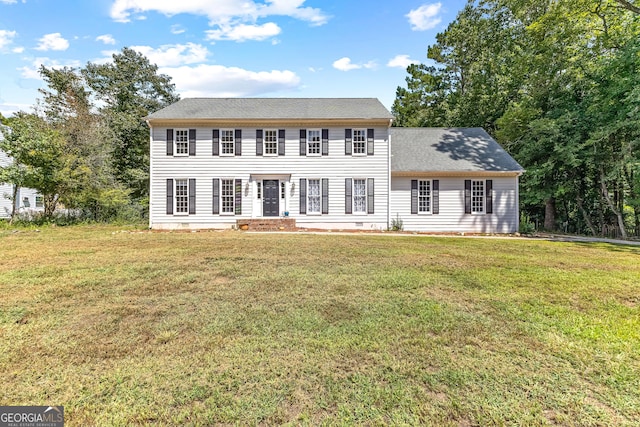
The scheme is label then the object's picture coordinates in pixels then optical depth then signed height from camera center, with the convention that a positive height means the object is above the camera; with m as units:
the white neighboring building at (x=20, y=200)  20.38 +0.70
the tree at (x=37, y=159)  14.28 +2.52
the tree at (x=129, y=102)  22.95 +8.92
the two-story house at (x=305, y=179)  15.21 +1.45
